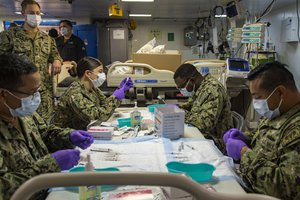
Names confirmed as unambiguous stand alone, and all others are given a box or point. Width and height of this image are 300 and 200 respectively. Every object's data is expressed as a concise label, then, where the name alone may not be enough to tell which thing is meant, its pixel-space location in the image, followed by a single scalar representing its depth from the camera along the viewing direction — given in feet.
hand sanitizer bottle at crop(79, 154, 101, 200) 3.40
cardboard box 11.86
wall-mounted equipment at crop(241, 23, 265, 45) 11.57
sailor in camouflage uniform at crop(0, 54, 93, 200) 3.77
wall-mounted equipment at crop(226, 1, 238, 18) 13.30
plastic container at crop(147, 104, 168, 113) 8.89
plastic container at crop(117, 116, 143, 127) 7.31
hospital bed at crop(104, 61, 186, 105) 10.98
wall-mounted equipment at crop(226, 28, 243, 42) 12.84
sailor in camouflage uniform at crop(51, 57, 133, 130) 7.67
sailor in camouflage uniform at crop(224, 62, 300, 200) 3.74
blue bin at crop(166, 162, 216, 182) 4.12
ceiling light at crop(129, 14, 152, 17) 24.94
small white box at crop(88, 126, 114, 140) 6.10
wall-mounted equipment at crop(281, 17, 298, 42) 15.16
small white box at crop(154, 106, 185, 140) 6.07
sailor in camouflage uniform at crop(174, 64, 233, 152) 7.26
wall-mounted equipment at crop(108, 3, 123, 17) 13.60
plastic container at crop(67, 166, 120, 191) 3.86
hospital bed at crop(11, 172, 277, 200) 1.88
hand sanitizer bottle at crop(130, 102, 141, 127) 7.17
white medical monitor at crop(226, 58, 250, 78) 10.77
